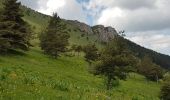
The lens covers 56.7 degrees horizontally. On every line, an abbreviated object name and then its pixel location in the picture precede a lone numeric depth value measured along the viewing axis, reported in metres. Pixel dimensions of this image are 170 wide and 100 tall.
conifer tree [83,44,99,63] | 50.63
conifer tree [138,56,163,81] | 56.08
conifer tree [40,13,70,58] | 39.28
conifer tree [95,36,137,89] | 19.41
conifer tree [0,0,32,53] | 28.19
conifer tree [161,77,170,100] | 29.70
